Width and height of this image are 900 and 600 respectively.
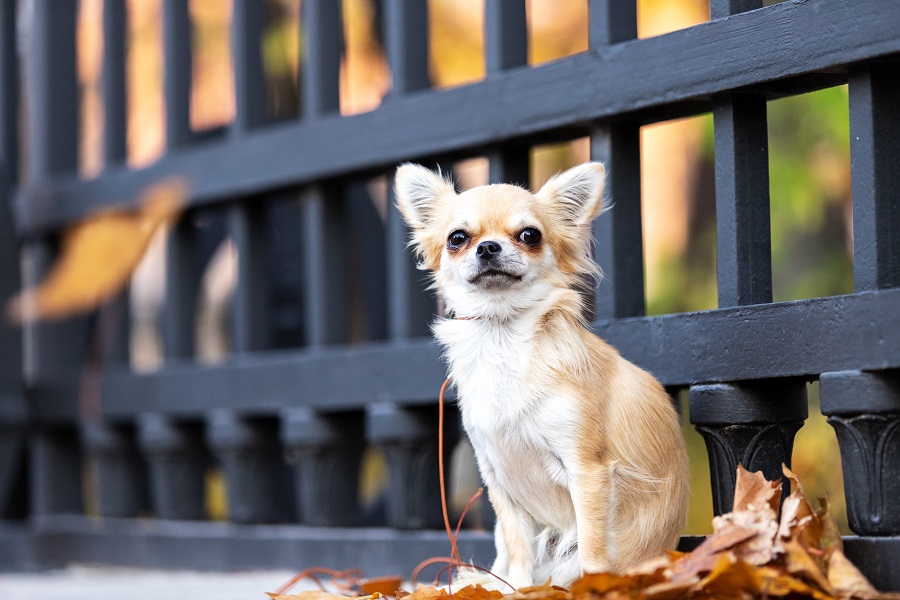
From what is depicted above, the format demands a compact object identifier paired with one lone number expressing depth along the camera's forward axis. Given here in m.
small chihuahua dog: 5.24
